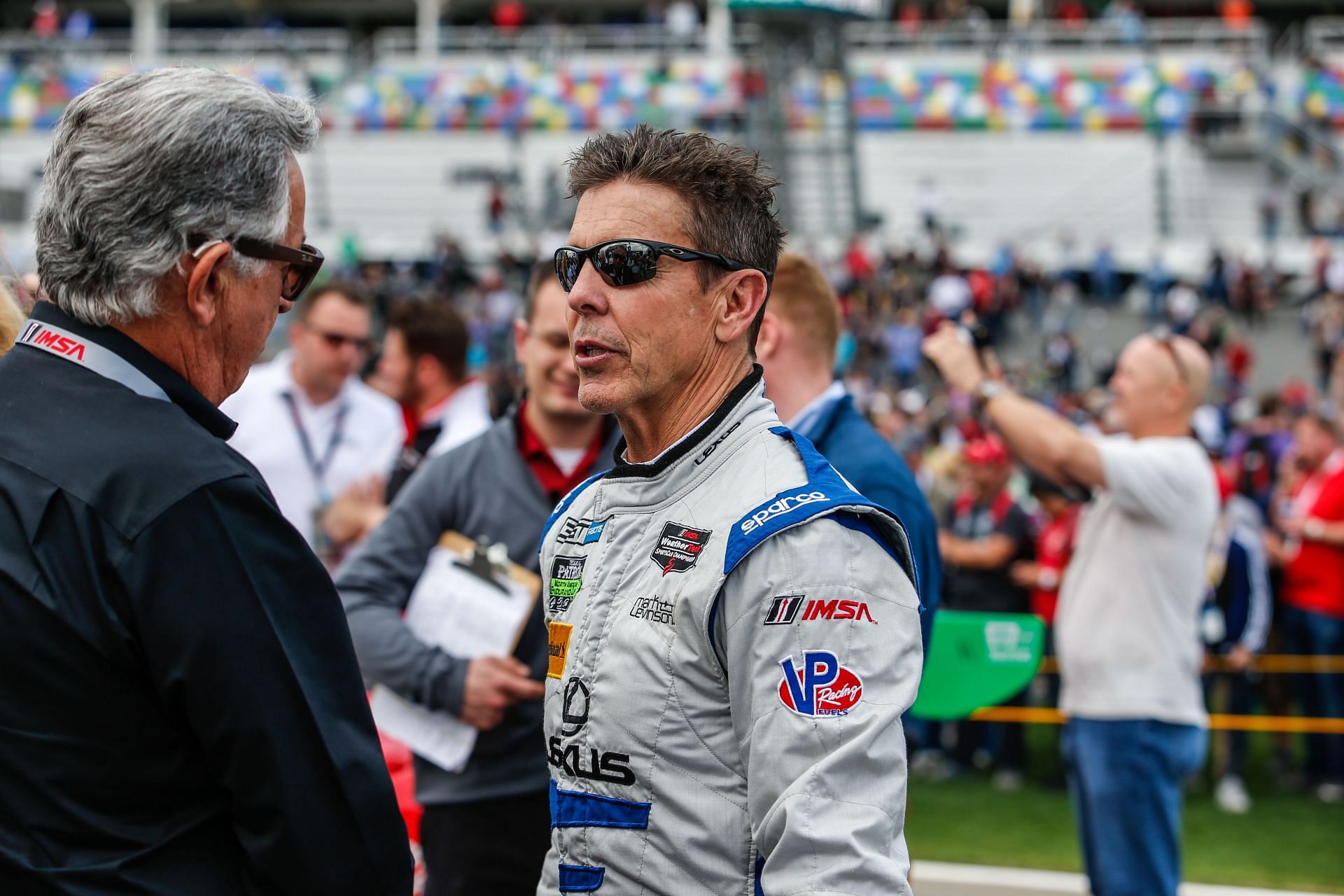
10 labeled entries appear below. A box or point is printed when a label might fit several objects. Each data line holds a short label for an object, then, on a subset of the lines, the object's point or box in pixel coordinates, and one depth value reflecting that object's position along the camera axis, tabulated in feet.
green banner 11.21
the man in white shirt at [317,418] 16.39
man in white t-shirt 13.42
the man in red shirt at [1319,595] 25.64
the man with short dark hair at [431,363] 17.17
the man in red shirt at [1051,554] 25.54
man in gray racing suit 5.34
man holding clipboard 10.04
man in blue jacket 9.45
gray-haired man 5.02
